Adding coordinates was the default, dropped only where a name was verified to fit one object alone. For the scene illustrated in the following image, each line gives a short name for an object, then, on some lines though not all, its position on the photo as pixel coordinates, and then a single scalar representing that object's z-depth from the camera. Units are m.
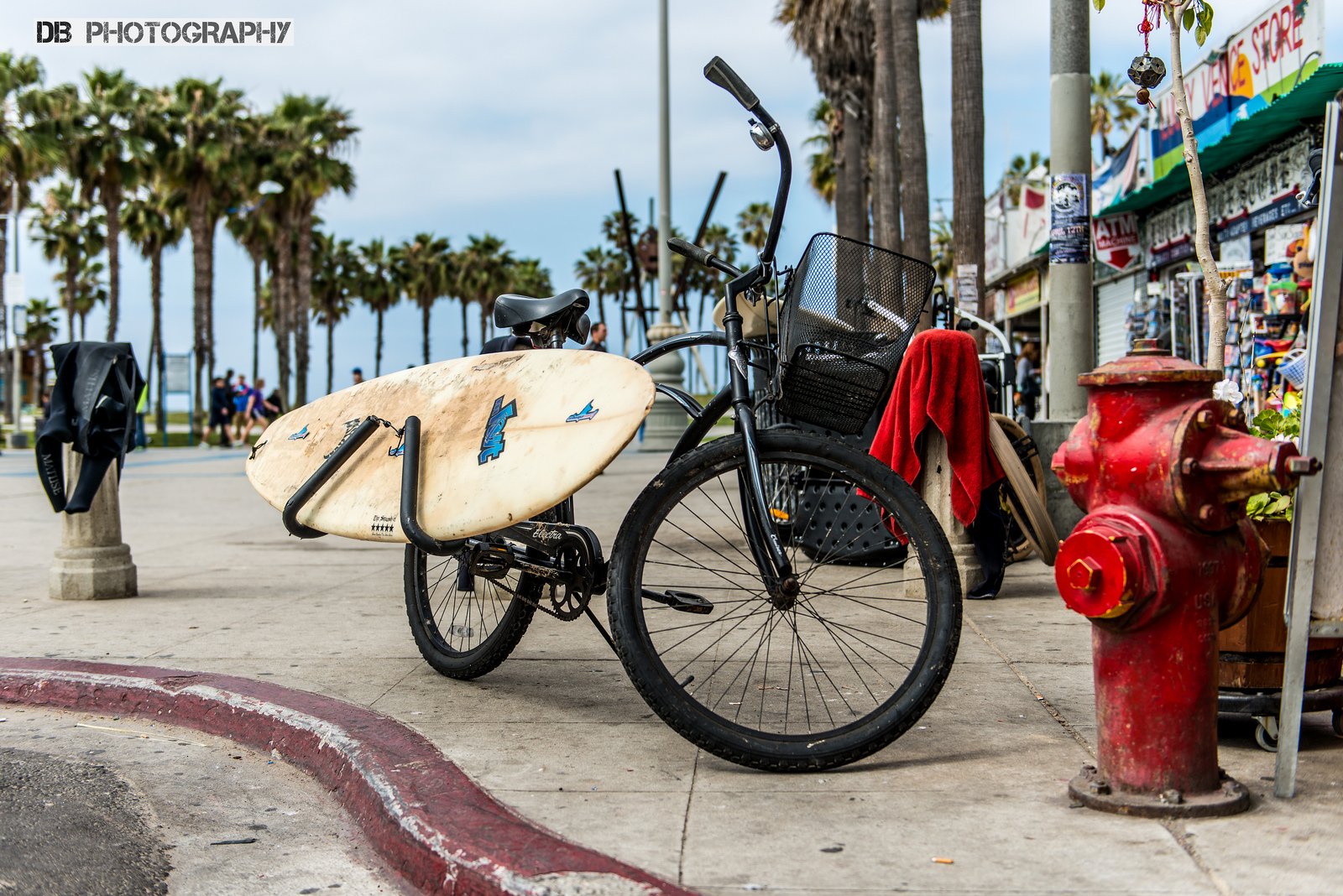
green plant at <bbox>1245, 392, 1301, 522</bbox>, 3.63
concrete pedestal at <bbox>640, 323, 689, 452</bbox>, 21.02
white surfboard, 3.41
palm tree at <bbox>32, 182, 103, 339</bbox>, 57.56
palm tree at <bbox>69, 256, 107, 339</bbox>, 80.75
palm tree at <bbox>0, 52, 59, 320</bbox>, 37.22
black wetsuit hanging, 6.23
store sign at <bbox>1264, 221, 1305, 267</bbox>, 11.70
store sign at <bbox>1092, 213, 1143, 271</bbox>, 20.42
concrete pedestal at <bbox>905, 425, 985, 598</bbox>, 6.09
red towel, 5.91
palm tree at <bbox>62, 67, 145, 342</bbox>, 39.66
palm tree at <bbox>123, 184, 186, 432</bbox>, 49.84
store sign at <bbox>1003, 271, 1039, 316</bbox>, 28.86
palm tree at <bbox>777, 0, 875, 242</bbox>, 26.66
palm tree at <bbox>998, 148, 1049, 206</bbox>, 29.96
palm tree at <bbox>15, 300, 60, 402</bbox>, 95.78
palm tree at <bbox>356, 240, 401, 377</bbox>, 72.75
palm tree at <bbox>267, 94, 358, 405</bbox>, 44.72
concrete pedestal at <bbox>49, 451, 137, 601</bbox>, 6.45
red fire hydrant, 2.81
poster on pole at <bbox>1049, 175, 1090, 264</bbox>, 7.39
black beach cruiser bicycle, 3.29
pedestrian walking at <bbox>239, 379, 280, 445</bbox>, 32.12
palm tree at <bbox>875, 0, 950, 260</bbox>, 16.62
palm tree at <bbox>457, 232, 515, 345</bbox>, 77.94
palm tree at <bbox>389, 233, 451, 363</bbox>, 75.00
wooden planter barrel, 3.42
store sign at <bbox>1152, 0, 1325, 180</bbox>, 12.13
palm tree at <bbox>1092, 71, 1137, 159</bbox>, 50.44
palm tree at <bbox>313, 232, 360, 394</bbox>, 68.12
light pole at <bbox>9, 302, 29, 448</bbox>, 31.98
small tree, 4.25
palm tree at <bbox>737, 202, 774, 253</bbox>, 79.06
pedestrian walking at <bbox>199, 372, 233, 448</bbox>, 31.52
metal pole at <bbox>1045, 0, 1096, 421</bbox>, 7.18
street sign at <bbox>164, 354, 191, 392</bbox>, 32.66
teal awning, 12.10
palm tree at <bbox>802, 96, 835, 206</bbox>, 45.31
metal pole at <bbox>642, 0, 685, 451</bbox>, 21.19
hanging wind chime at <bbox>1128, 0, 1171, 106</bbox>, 4.39
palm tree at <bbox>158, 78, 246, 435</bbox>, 41.66
